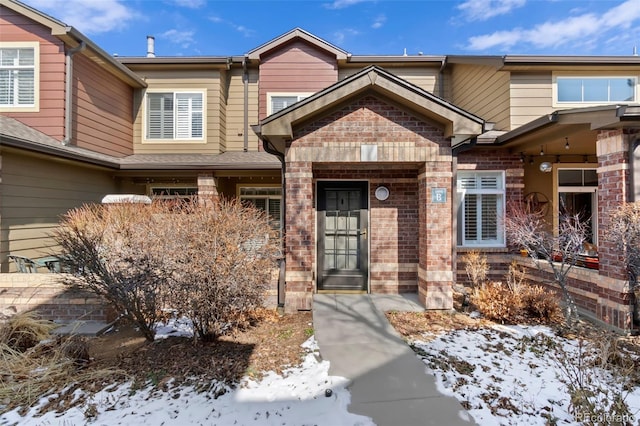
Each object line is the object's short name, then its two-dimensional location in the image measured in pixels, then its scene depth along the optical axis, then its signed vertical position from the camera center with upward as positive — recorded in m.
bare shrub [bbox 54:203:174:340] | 3.95 -0.58
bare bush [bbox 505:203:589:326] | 4.91 -0.38
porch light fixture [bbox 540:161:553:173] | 7.29 +1.32
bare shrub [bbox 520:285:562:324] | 5.13 -1.45
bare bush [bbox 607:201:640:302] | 4.23 -0.20
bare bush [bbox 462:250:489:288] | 6.29 -0.97
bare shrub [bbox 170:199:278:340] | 3.90 -0.62
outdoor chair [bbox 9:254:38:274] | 5.97 -0.87
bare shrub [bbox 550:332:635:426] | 2.71 -1.70
